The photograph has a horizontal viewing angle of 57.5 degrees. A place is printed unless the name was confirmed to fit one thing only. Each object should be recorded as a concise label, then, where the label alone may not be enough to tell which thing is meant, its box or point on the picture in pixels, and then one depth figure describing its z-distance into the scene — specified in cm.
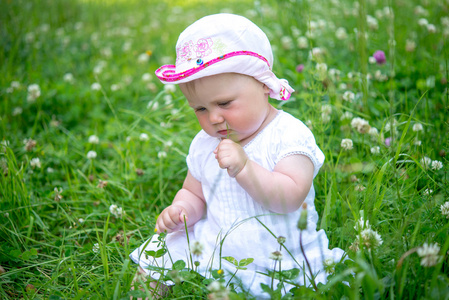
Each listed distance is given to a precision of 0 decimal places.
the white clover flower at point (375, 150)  204
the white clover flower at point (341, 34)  357
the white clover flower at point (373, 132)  217
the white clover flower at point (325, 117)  227
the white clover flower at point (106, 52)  462
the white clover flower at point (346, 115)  220
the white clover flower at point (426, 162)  180
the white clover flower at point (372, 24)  334
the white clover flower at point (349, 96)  237
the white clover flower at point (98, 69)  400
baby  153
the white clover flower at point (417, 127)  214
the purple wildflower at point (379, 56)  283
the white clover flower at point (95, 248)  181
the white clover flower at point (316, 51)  273
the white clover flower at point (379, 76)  273
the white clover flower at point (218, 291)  112
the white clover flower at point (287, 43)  365
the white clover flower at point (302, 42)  332
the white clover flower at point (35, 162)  236
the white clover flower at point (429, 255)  115
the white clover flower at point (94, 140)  270
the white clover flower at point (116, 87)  330
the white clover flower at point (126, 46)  481
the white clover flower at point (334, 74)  261
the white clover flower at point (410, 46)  328
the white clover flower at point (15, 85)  340
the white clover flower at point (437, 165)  182
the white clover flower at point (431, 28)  307
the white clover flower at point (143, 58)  423
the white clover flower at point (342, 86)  263
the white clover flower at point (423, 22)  325
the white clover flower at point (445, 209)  151
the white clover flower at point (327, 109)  225
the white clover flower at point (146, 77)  363
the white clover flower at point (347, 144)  201
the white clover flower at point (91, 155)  257
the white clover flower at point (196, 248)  128
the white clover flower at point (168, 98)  298
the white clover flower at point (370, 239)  133
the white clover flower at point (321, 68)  208
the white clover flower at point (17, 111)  318
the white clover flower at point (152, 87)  346
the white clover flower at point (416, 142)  206
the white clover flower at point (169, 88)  267
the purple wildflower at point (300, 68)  305
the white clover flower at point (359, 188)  187
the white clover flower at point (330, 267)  140
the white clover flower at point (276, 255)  134
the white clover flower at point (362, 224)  148
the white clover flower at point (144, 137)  272
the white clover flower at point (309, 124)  225
